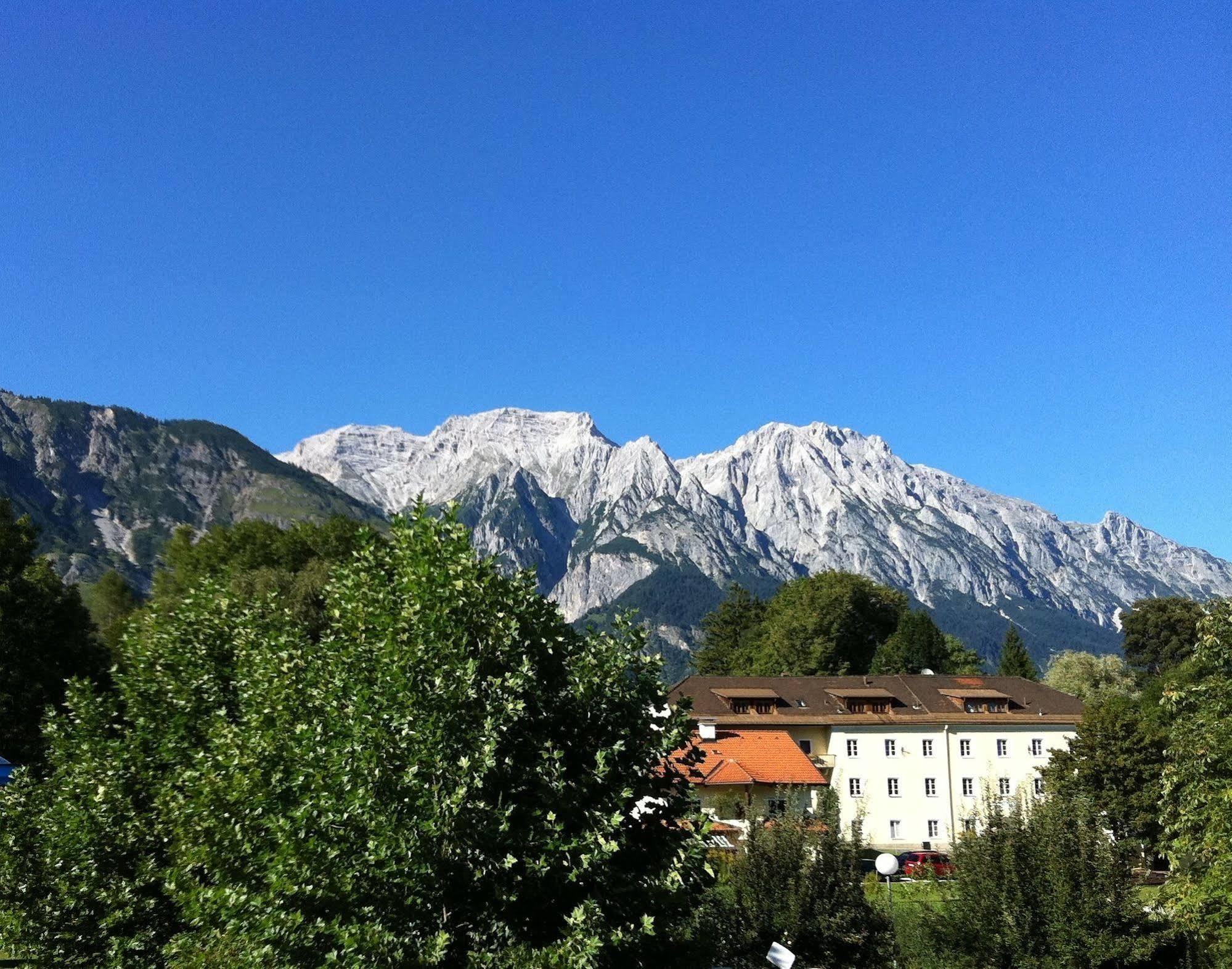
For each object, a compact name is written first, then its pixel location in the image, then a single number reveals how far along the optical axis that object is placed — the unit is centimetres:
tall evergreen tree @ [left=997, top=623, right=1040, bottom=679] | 11350
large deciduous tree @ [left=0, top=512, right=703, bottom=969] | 1120
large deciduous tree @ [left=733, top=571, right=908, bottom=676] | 9994
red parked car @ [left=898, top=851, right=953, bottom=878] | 3821
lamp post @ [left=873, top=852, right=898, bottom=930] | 2003
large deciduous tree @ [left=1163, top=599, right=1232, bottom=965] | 2322
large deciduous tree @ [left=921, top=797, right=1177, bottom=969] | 1989
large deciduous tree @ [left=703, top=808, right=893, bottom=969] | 1945
